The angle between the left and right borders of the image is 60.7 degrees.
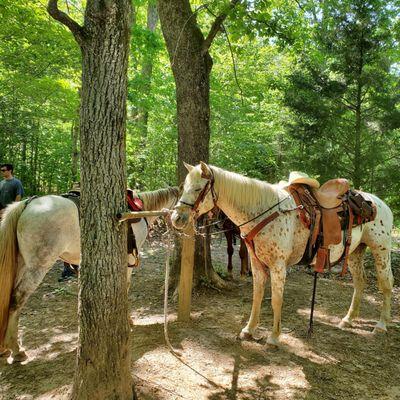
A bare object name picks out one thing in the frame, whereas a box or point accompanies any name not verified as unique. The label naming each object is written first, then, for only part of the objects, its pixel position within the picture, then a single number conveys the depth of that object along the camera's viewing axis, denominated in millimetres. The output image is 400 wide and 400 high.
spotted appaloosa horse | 3592
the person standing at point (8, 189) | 7051
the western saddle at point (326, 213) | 4074
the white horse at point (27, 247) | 3467
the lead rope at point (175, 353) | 3446
